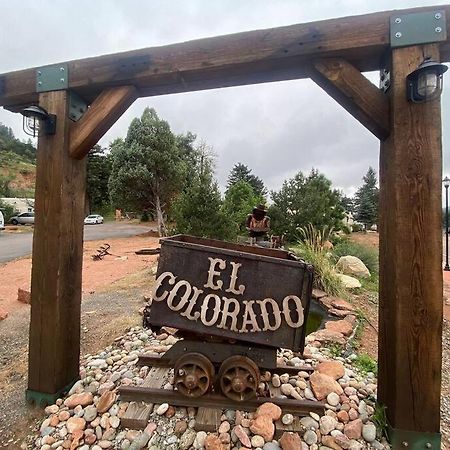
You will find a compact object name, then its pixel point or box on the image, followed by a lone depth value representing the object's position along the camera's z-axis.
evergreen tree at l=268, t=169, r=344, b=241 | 9.63
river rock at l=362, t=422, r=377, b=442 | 1.48
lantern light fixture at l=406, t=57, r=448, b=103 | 1.30
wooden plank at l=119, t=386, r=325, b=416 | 1.62
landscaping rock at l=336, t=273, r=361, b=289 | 4.76
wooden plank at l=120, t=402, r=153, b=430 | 1.56
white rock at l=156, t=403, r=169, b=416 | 1.63
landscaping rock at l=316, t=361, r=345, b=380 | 1.98
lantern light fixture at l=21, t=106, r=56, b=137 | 1.79
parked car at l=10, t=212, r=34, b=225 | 20.39
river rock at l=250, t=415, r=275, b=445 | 1.49
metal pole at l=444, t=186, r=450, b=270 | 7.57
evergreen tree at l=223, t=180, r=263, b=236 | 7.58
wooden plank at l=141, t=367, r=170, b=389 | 1.80
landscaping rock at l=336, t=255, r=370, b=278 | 5.78
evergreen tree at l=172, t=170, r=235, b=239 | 6.60
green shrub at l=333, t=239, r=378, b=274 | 6.38
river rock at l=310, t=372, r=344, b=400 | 1.78
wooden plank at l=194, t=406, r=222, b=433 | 1.53
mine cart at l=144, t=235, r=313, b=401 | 1.61
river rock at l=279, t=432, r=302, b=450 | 1.43
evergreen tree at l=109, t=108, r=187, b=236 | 13.01
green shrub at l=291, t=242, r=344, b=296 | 4.23
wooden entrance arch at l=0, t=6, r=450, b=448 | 1.45
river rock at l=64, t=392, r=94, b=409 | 1.75
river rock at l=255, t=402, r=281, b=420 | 1.57
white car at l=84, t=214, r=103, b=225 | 24.03
